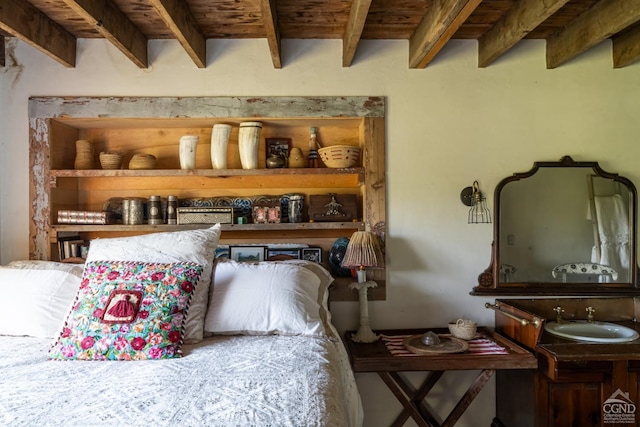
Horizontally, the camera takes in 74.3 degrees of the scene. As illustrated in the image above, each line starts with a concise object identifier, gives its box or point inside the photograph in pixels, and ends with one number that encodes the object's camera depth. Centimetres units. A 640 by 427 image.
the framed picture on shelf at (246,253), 251
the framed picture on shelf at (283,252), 250
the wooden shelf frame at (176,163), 238
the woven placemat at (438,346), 202
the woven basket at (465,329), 221
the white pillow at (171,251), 188
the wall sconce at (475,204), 244
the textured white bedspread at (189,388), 110
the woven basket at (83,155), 248
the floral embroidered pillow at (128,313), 158
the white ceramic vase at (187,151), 240
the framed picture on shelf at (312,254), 253
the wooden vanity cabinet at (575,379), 188
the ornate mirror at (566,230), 246
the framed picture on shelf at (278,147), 260
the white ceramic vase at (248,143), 240
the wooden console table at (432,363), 198
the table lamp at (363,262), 220
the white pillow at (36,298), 185
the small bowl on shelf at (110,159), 243
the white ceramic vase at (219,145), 242
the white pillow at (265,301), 186
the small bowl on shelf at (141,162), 241
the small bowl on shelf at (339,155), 239
